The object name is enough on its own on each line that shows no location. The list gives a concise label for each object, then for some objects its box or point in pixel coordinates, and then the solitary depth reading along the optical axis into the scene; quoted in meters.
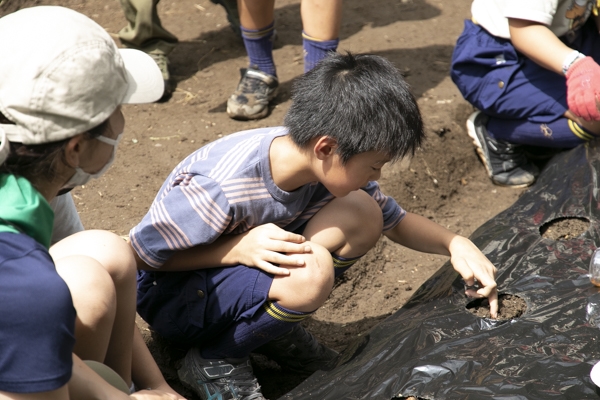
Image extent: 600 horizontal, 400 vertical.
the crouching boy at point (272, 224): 2.49
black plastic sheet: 2.38
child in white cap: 2.11
